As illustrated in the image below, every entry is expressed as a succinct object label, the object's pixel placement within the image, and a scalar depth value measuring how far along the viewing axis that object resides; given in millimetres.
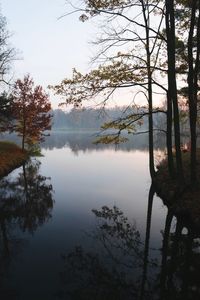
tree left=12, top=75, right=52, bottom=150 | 44031
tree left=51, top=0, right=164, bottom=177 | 17438
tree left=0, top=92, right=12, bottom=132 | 36062
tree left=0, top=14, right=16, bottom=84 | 35606
